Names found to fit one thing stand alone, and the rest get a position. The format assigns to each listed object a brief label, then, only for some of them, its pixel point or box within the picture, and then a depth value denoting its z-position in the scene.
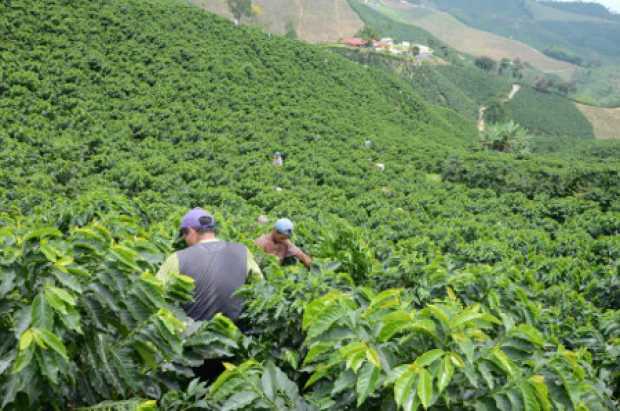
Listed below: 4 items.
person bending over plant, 5.00
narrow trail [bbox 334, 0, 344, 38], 90.22
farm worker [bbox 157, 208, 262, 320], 3.27
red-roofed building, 69.79
